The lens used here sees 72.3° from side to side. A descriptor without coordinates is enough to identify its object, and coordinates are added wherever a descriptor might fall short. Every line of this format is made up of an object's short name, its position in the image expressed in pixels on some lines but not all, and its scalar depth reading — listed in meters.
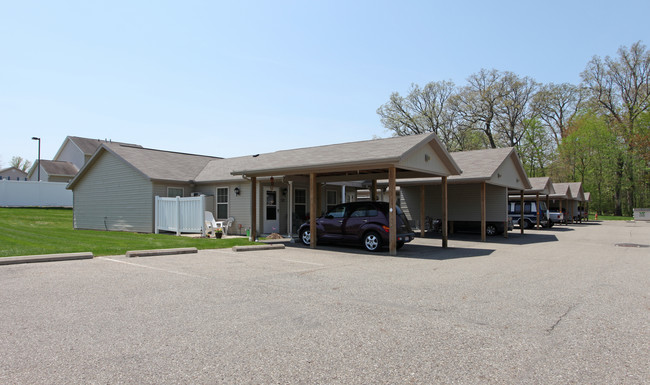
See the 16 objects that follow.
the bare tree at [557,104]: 51.28
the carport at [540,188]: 28.00
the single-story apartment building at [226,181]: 14.99
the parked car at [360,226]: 13.52
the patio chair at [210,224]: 18.31
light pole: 41.69
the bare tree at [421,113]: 51.50
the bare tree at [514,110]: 50.03
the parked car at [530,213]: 27.89
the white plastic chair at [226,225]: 19.52
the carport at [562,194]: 33.50
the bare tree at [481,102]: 50.25
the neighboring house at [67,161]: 45.91
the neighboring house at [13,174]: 60.28
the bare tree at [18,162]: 79.56
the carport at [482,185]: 19.19
